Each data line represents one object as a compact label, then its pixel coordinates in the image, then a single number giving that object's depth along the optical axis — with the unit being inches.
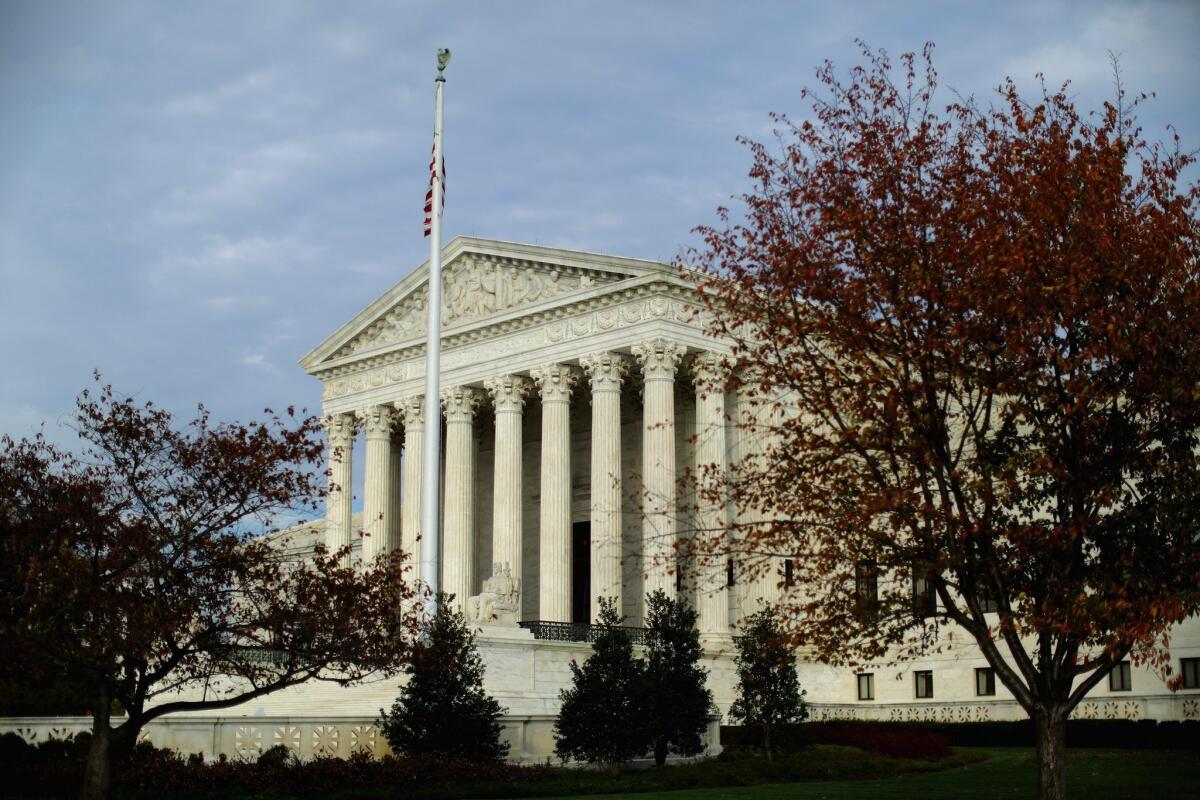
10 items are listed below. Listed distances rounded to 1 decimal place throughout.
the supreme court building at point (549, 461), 1888.5
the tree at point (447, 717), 1320.1
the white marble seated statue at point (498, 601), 1910.7
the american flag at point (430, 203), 1633.9
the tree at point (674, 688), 1422.2
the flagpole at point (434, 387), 1499.8
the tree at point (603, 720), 1401.3
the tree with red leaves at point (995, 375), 733.9
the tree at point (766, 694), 1542.8
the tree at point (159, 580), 925.2
